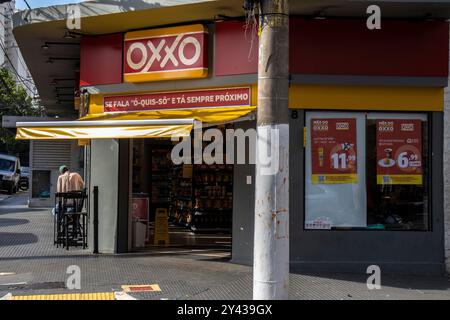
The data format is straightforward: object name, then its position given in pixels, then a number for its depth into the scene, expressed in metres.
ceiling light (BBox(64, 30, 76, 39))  11.04
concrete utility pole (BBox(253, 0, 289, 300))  5.70
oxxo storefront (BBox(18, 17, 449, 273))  9.33
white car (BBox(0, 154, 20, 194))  32.84
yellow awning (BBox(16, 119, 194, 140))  8.63
